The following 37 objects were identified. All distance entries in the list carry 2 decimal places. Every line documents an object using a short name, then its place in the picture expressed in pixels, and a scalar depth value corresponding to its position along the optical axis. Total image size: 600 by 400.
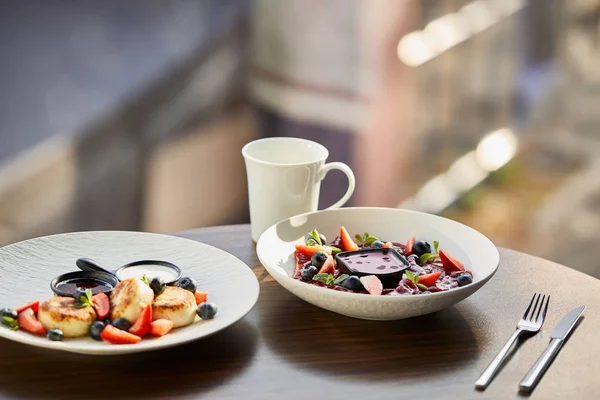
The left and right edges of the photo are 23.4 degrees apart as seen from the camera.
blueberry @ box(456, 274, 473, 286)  1.38
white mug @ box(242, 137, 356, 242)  1.54
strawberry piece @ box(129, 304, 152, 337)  1.29
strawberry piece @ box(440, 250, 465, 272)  1.42
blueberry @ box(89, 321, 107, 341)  1.28
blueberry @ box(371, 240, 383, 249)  1.47
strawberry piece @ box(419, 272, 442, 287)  1.37
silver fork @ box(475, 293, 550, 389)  1.27
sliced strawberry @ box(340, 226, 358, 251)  1.47
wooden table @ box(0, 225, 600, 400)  1.25
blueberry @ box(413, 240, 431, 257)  1.46
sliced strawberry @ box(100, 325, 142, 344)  1.27
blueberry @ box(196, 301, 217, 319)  1.32
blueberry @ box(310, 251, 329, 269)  1.41
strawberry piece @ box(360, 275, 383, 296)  1.34
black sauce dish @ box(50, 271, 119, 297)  1.36
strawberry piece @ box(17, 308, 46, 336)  1.29
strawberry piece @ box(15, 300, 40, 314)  1.31
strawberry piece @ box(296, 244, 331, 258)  1.44
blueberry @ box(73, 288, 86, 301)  1.31
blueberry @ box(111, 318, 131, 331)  1.29
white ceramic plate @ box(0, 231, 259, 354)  1.28
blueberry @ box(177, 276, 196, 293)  1.37
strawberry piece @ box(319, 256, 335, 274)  1.40
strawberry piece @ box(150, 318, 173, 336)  1.29
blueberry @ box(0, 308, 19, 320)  1.30
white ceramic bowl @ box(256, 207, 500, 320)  1.33
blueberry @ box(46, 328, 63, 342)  1.28
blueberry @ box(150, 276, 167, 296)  1.34
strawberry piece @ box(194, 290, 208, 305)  1.36
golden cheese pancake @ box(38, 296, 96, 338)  1.28
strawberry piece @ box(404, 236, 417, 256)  1.47
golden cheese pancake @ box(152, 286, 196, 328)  1.31
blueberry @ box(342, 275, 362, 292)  1.36
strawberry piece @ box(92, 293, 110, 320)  1.30
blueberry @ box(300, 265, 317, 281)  1.39
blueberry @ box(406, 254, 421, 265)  1.43
